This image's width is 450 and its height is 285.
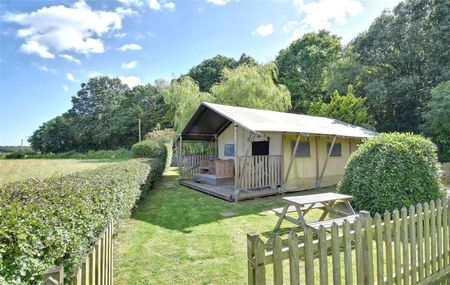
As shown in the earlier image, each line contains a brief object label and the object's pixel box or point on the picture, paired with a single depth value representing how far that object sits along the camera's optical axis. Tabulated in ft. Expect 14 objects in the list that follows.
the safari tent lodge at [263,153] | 31.96
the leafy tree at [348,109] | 66.49
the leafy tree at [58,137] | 160.45
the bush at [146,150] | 49.83
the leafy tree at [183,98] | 66.77
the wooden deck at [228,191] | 30.71
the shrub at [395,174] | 20.48
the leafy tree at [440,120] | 50.26
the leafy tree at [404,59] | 61.93
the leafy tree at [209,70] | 113.70
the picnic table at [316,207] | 17.35
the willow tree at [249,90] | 65.16
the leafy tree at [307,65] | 98.63
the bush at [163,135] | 85.95
